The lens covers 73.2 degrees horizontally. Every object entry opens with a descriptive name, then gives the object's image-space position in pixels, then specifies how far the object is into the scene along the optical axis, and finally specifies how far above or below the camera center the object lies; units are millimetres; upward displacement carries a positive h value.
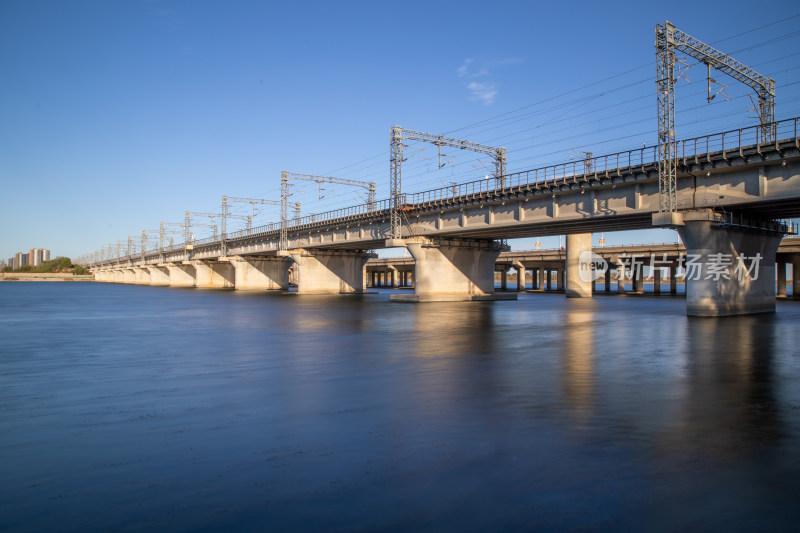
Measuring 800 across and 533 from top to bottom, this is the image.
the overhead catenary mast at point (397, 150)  55125 +12543
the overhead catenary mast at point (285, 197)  81406 +11436
